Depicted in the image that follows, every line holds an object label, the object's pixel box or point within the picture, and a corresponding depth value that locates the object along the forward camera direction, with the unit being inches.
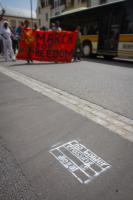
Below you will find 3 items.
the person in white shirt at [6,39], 406.0
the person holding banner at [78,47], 443.1
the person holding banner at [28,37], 391.5
